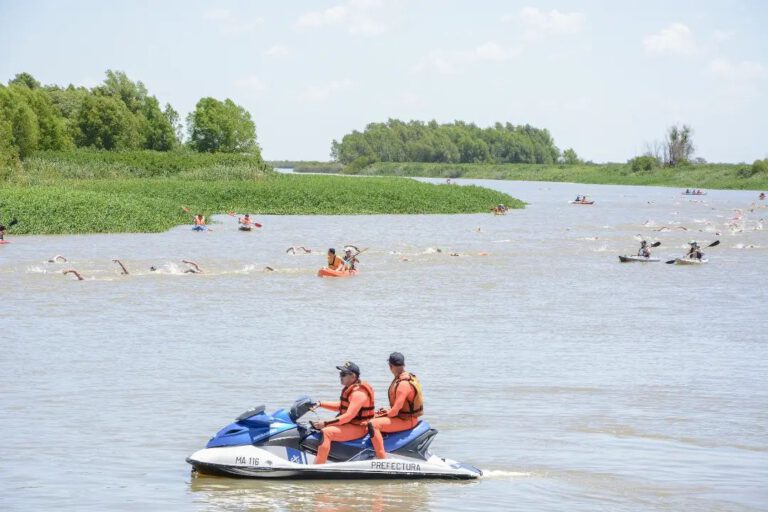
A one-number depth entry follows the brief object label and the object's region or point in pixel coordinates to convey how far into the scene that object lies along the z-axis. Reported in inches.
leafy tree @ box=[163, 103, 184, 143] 5750.0
